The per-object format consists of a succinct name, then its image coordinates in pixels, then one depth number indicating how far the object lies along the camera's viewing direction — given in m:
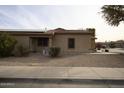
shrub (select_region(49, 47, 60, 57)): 7.60
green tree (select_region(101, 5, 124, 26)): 7.68
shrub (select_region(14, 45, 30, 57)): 8.03
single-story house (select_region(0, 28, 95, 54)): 9.53
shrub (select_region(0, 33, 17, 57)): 7.78
